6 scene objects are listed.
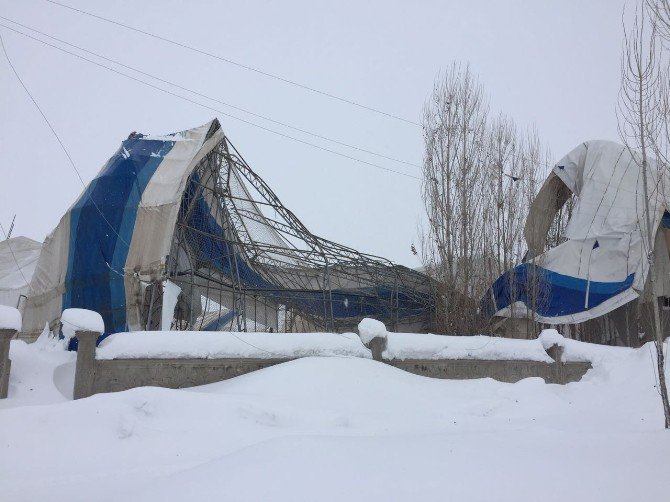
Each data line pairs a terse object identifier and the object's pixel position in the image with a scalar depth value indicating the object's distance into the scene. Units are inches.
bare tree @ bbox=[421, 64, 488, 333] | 515.8
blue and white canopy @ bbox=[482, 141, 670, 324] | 472.4
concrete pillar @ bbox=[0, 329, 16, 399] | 245.4
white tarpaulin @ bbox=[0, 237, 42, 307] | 749.9
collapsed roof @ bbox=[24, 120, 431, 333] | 378.3
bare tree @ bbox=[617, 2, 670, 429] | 234.5
